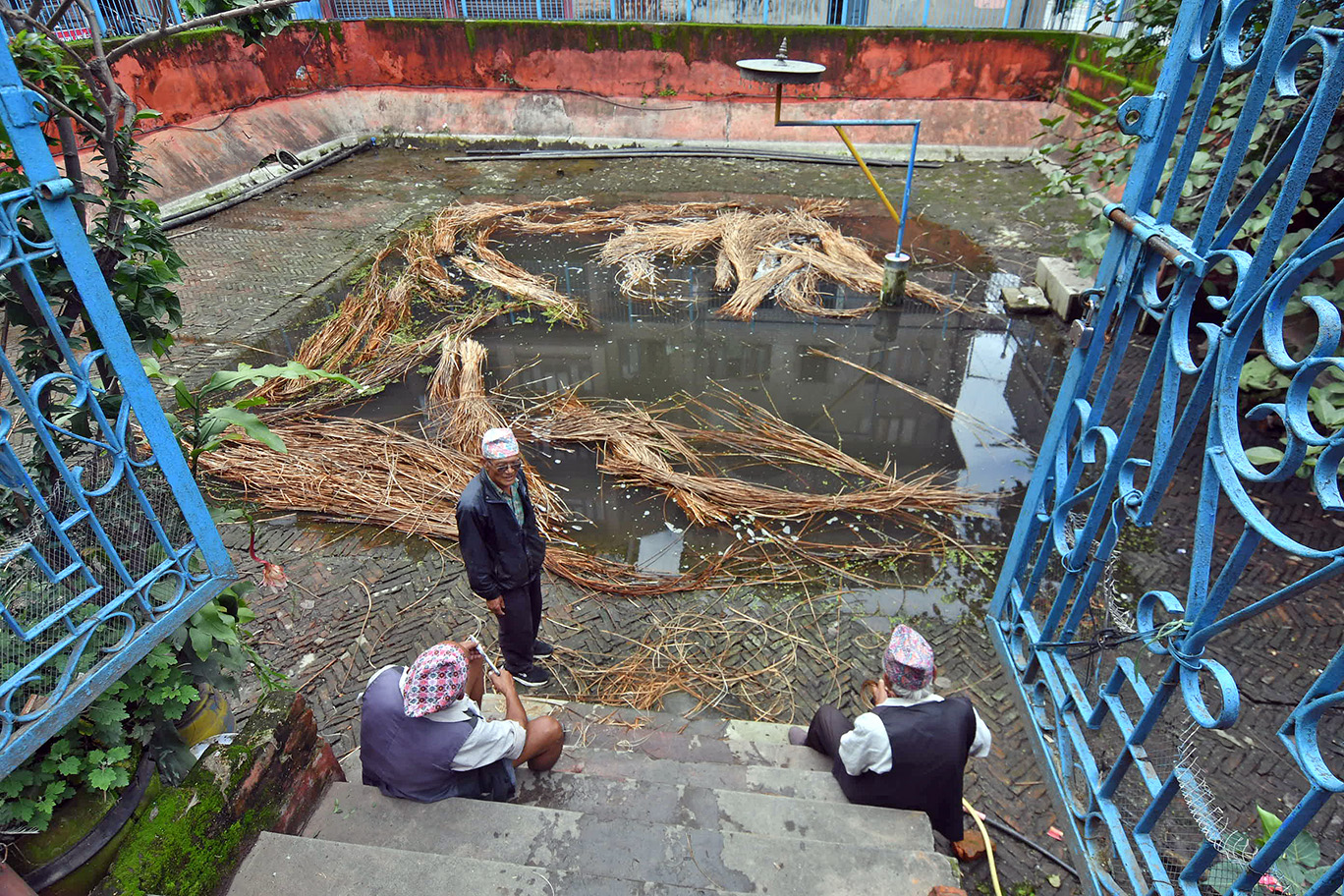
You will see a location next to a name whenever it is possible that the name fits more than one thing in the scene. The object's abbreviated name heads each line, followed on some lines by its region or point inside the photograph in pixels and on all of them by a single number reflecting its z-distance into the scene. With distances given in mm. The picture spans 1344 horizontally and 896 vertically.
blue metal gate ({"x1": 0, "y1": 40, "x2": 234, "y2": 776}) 1651
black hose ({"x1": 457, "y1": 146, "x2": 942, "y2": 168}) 12555
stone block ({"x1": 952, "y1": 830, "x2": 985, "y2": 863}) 2914
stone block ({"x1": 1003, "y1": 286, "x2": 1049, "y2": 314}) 7527
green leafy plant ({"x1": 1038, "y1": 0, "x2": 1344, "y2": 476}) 3730
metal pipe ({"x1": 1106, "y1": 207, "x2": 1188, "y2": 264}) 2068
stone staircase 2193
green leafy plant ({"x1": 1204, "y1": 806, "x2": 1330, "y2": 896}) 1724
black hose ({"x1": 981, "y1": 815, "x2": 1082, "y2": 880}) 2897
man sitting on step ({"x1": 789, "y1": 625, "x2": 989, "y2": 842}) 2627
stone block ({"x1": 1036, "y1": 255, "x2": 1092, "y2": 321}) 7273
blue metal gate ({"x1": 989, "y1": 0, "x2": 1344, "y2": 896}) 1546
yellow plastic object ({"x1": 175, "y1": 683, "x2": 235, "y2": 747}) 2504
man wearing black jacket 3262
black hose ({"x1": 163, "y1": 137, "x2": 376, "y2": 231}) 9492
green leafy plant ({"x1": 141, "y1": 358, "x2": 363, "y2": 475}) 2521
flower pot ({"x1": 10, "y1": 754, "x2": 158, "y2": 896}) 1977
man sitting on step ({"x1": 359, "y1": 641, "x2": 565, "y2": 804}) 2594
